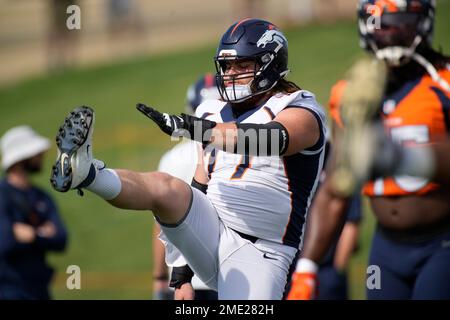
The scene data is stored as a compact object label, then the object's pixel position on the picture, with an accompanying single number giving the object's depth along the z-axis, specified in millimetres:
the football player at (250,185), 9680
